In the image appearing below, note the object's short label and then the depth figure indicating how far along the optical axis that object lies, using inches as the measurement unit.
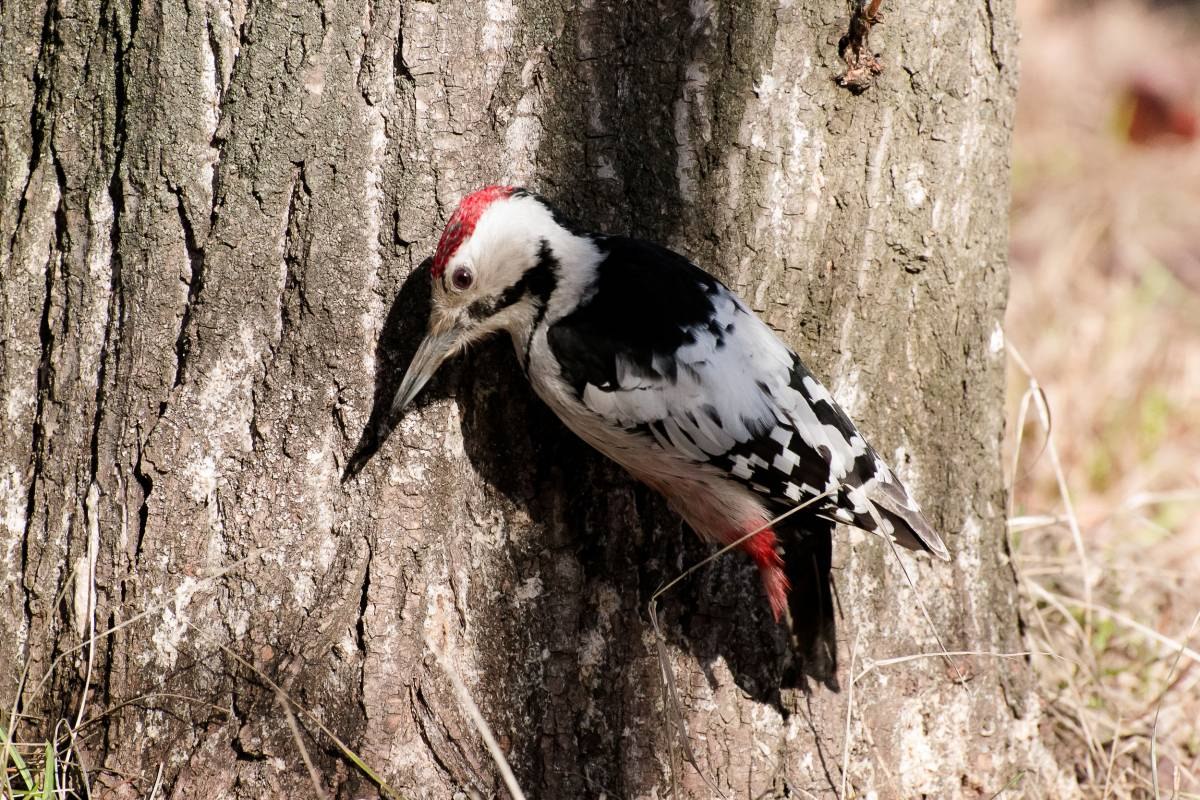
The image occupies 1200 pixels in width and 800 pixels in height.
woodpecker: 171.3
